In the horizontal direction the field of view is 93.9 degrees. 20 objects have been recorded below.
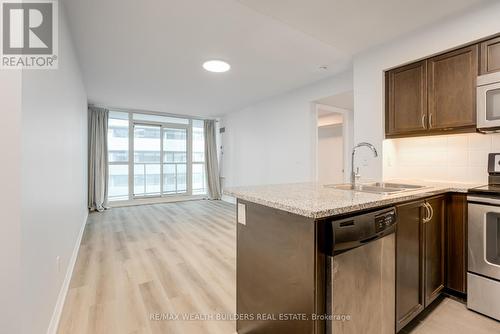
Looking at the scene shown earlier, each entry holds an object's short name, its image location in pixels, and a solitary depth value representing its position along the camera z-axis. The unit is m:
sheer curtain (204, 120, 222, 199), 7.37
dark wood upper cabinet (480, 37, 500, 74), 1.96
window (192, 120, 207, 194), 7.53
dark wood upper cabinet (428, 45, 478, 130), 2.09
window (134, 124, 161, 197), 6.60
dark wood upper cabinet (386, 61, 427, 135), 2.41
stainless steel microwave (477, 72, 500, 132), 1.90
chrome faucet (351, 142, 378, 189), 2.13
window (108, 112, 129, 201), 6.23
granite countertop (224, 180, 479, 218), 1.09
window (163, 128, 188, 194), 7.05
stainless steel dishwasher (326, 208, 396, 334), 1.12
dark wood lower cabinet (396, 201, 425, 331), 1.51
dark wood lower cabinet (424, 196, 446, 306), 1.80
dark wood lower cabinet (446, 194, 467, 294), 1.93
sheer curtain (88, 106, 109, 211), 5.73
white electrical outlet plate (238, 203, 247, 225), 1.55
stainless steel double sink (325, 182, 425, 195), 2.03
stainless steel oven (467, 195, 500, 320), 1.73
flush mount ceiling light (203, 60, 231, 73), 3.24
